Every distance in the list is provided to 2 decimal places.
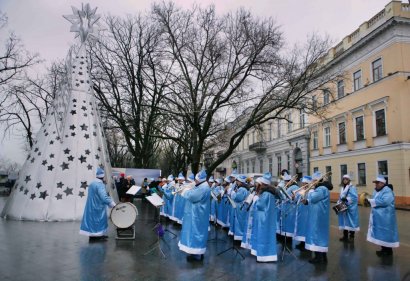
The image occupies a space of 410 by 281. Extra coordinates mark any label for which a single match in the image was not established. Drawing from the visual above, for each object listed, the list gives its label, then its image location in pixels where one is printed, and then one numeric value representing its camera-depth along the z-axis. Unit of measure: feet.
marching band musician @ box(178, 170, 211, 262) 25.62
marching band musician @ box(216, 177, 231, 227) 40.88
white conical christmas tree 42.73
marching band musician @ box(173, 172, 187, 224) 45.96
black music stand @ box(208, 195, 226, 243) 35.09
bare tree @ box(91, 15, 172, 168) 73.61
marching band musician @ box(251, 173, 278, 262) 25.25
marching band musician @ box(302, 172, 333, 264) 26.63
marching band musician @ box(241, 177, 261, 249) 26.53
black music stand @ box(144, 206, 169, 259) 27.58
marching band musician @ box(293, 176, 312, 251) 32.37
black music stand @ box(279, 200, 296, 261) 30.01
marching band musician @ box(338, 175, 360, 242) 37.42
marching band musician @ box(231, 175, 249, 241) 32.58
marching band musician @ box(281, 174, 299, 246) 34.55
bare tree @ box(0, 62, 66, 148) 77.00
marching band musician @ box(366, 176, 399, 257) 29.79
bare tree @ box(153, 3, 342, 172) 63.98
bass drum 32.65
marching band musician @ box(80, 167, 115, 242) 32.78
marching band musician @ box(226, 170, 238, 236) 36.22
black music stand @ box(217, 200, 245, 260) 27.42
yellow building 81.41
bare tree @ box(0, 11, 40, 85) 70.00
